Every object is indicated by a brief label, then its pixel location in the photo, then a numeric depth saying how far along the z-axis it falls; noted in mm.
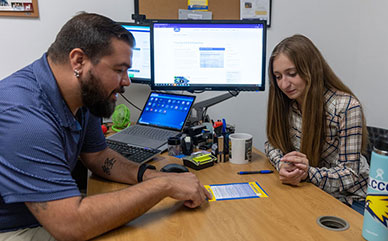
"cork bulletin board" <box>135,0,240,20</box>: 2094
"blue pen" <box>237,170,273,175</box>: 1245
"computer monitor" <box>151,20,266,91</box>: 1683
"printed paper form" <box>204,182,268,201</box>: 1055
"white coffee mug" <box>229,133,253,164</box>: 1350
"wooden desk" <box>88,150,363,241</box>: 841
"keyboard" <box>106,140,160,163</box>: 1337
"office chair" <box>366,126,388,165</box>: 1605
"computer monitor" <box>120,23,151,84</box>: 1920
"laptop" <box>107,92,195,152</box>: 1608
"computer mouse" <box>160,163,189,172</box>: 1215
